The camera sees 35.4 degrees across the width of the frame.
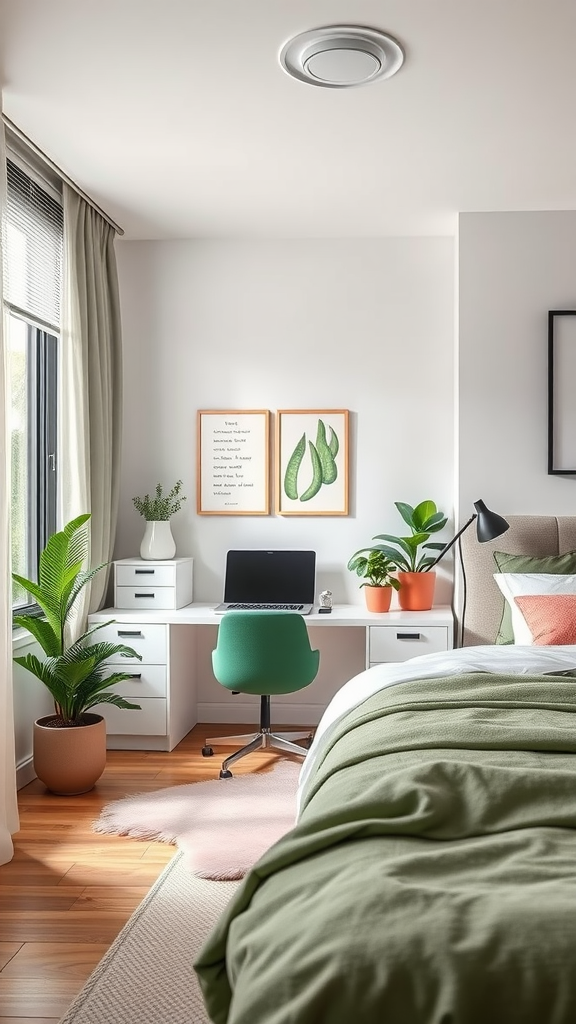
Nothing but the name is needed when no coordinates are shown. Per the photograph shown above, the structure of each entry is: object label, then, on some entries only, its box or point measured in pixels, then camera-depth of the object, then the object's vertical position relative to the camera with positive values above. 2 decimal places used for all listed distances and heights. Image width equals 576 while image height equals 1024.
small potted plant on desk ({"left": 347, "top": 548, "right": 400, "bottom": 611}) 4.43 -0.38
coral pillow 3.42 -0.44
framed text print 4.91 +0.22
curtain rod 3.46 +1.45
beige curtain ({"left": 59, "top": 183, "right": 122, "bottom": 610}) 4.22 +0.62
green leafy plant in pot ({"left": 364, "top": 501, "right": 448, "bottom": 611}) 4.51 -0.25
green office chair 3.79 -0.63
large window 3.91 +0.70
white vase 4.68 -0.20
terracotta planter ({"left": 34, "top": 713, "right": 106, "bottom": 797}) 3.62 -1.02
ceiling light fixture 2.76 +1.42
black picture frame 4.41 +0.51
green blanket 1.20 -0.59
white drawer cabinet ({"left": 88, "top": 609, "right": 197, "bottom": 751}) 4.29 -0.88
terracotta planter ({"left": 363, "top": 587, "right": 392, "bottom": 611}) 4.43 -0.46
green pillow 3.97 -0.28
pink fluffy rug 3.00 -1.18
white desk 4.25 -0.67
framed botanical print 4.88 +0.23
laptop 4.67 -0.39
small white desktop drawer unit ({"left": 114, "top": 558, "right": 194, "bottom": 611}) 4.54 -0.41
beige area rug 2.09 -1.18
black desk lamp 4.02 -0.09
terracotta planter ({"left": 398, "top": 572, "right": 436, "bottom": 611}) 4.50 -0.43
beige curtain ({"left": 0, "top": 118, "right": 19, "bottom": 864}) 3.15 -0.44
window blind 3.84 +1.14
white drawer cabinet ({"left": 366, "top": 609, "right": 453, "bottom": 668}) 4.24 -0.64
